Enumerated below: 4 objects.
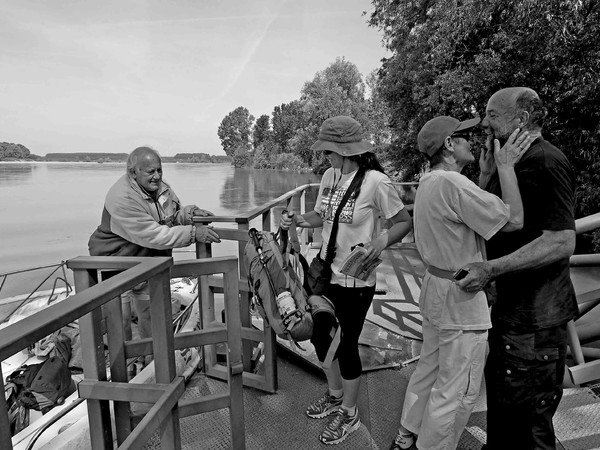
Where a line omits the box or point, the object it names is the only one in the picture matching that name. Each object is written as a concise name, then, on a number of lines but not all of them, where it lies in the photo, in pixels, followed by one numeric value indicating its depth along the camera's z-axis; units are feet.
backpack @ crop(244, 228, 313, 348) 6.02
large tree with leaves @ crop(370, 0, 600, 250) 23.17
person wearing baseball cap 5.24
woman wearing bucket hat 6.85
